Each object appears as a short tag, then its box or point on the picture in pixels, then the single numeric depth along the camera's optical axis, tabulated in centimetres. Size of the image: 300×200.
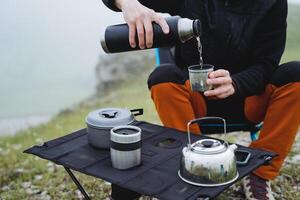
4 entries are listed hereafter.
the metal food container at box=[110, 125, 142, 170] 166
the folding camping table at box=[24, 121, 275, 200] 150
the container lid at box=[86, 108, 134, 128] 182
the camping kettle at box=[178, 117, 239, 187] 150
